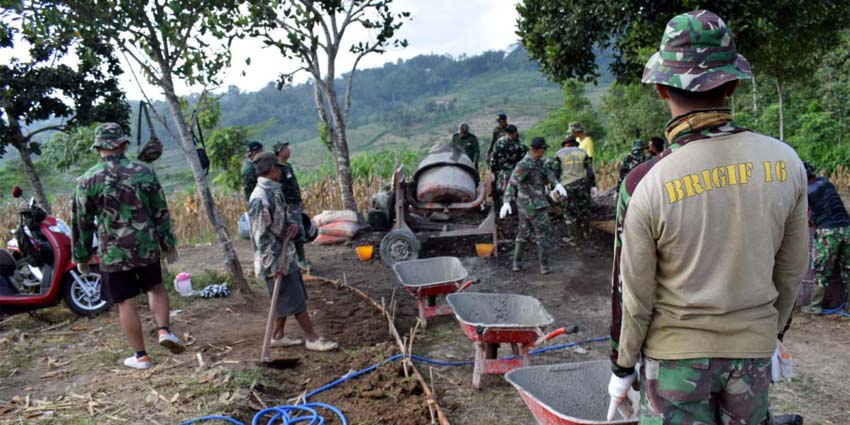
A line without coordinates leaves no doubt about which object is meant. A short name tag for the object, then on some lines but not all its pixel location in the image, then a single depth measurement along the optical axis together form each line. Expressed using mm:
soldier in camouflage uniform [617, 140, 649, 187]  8344
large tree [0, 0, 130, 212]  6539
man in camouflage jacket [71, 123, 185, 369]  4402
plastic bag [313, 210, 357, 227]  9883
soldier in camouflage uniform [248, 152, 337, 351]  4629
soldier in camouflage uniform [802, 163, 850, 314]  5387
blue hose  3717
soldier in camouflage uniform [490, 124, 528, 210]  9234
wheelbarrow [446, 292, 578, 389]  3951
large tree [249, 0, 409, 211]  9758
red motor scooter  5738
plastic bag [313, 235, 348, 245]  9805
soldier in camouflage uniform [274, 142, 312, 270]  7301
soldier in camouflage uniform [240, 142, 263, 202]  7066
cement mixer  8172
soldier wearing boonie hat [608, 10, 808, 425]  1835
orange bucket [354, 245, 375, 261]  8781
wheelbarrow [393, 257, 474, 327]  5383
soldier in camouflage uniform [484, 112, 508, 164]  9945
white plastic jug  6672
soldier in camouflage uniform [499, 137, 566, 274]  7324
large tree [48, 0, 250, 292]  5613
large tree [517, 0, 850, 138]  6414
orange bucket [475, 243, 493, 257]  8586
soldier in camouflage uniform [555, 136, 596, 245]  9023
